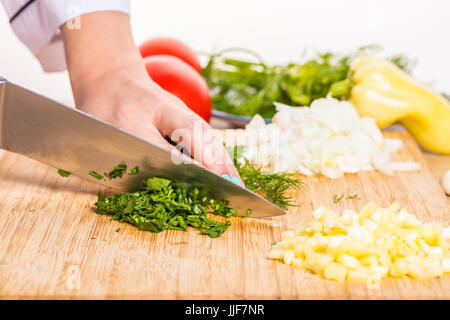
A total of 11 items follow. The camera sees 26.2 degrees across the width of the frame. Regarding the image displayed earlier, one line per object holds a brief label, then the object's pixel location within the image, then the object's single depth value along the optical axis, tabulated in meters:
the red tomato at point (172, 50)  0.96
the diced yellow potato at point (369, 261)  0.59
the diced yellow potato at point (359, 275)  0.58
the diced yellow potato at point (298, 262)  0.60
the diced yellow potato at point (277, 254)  0.60
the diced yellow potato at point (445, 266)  0.59
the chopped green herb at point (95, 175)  0.68
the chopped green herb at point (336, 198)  0.70
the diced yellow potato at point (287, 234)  0.62
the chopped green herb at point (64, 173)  0.68
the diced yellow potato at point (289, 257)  0.60
